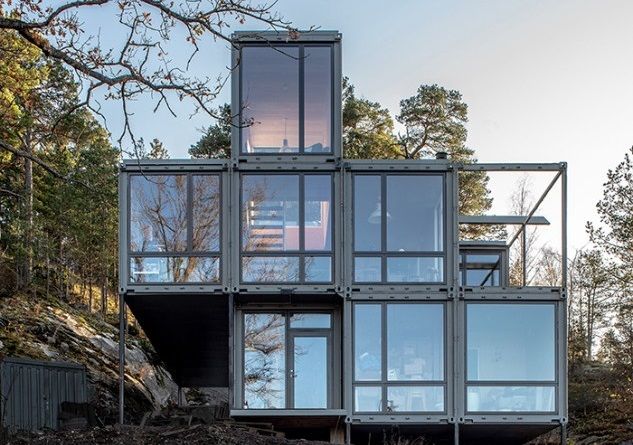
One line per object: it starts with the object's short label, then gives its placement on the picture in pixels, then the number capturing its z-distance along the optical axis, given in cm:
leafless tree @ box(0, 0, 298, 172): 954
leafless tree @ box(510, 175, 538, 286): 2775
